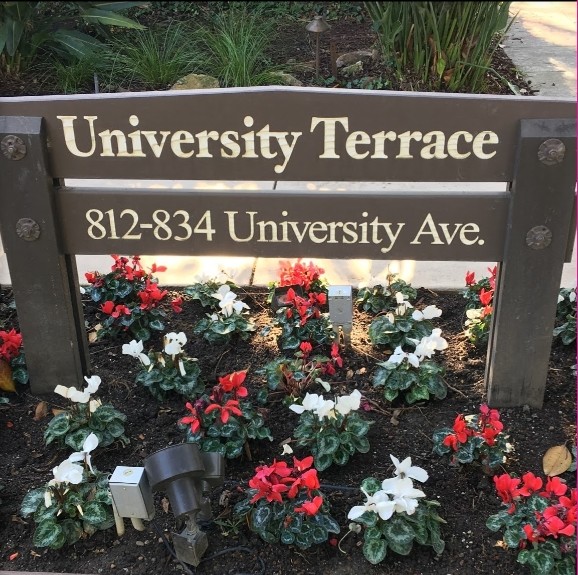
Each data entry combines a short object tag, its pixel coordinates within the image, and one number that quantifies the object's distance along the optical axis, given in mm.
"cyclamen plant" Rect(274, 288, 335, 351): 2998
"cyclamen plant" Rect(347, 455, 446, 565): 2078
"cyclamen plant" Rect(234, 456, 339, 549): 2125
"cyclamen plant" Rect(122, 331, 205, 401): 2729
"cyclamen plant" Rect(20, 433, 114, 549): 2184
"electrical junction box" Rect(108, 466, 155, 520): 2049
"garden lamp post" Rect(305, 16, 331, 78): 5770
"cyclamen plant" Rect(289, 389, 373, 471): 2410
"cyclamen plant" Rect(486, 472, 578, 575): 2010
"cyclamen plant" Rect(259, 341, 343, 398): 2725
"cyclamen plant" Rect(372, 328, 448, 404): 2703
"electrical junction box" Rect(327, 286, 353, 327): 2803
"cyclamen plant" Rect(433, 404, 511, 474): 2355
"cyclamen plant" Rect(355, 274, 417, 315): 3244
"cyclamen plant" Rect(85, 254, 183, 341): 3090
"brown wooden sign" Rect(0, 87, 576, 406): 2316
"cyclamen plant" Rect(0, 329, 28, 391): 2873
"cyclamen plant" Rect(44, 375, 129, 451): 2521
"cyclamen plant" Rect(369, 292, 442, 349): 2969
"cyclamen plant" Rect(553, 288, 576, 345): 3045
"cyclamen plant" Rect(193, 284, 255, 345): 3059
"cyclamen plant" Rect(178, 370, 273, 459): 2445
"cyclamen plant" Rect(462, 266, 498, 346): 2971
